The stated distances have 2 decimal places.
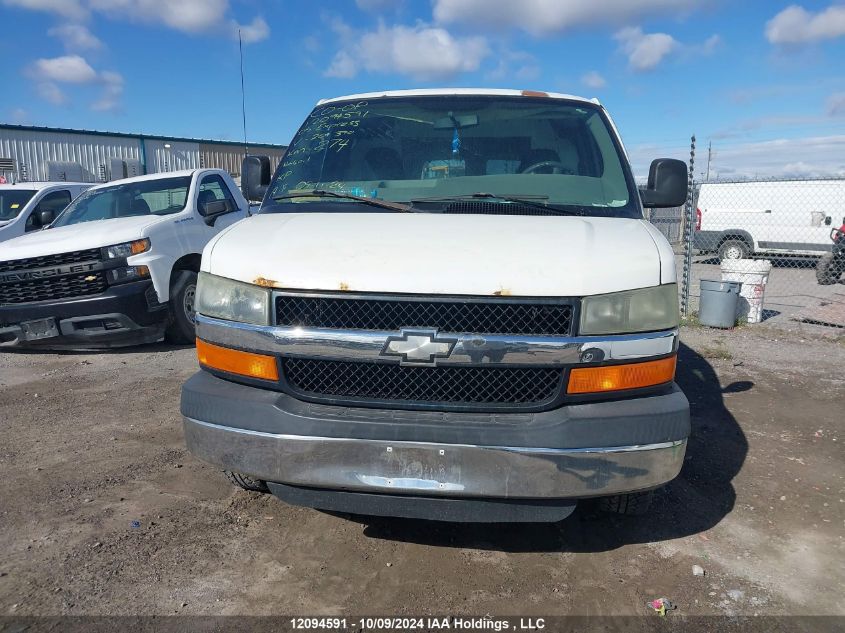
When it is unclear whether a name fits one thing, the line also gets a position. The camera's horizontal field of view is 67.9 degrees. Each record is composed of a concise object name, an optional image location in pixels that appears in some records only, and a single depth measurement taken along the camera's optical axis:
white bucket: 8.55
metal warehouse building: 21.73
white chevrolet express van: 2.40
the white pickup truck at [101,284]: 6.13
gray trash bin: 8.17
